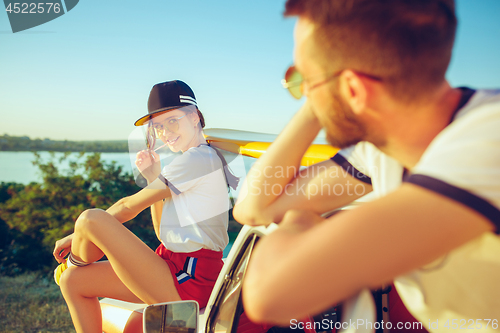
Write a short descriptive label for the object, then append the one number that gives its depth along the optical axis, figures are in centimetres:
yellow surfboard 191
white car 140
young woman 203
